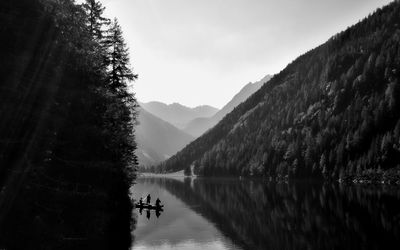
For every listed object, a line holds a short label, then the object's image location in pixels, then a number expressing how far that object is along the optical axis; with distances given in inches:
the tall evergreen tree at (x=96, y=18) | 1670.6
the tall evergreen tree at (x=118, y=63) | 1870.1
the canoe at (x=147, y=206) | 2818.9
